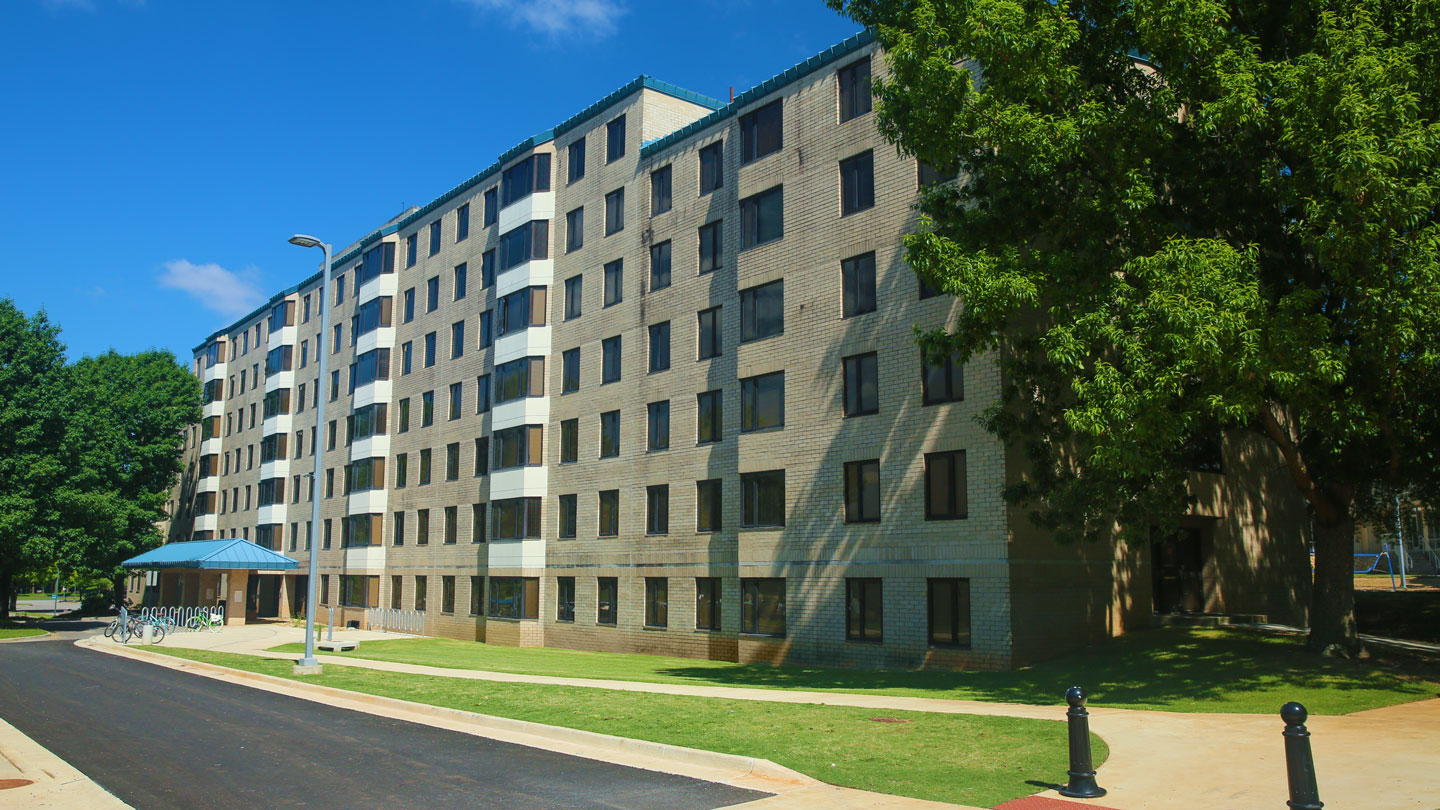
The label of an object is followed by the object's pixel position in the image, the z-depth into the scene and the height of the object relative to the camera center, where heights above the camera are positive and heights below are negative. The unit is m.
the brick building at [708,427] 25.86 +3.10
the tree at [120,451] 55.75 +4.38
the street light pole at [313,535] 24.50 -0.38
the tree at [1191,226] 15.33 +5.07
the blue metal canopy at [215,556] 47.47 -1.68
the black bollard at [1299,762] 8.40 -2.05
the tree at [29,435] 51.81 +4.58
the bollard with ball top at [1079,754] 10.12 -2.38
